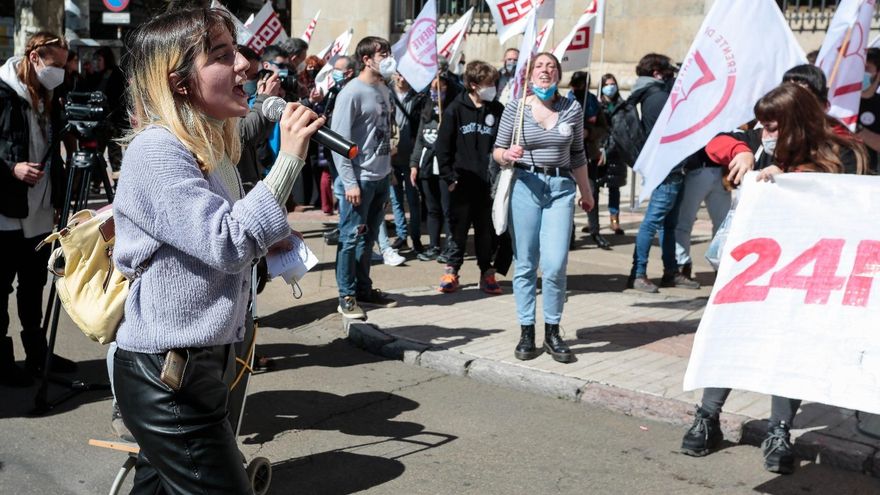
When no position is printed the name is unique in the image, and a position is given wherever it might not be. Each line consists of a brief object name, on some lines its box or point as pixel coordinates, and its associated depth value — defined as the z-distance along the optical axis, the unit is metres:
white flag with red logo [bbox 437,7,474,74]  13.00
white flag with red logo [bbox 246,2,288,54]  13.78
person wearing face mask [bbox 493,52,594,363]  6.52
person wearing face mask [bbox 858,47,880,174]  7.53
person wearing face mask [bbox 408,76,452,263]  10.33
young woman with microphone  2.61
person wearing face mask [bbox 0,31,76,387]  5.89
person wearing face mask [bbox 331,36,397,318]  7.77
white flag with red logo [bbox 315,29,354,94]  13.36
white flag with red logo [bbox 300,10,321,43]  15.91
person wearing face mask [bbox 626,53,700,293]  9.04
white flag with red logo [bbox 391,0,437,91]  10.64
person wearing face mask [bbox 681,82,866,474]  4.88
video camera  5.54
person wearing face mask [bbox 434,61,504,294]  8.95
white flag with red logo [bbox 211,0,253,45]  10.79
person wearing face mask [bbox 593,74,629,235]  11.30
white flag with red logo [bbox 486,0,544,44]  9.12
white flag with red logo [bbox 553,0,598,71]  10.69
